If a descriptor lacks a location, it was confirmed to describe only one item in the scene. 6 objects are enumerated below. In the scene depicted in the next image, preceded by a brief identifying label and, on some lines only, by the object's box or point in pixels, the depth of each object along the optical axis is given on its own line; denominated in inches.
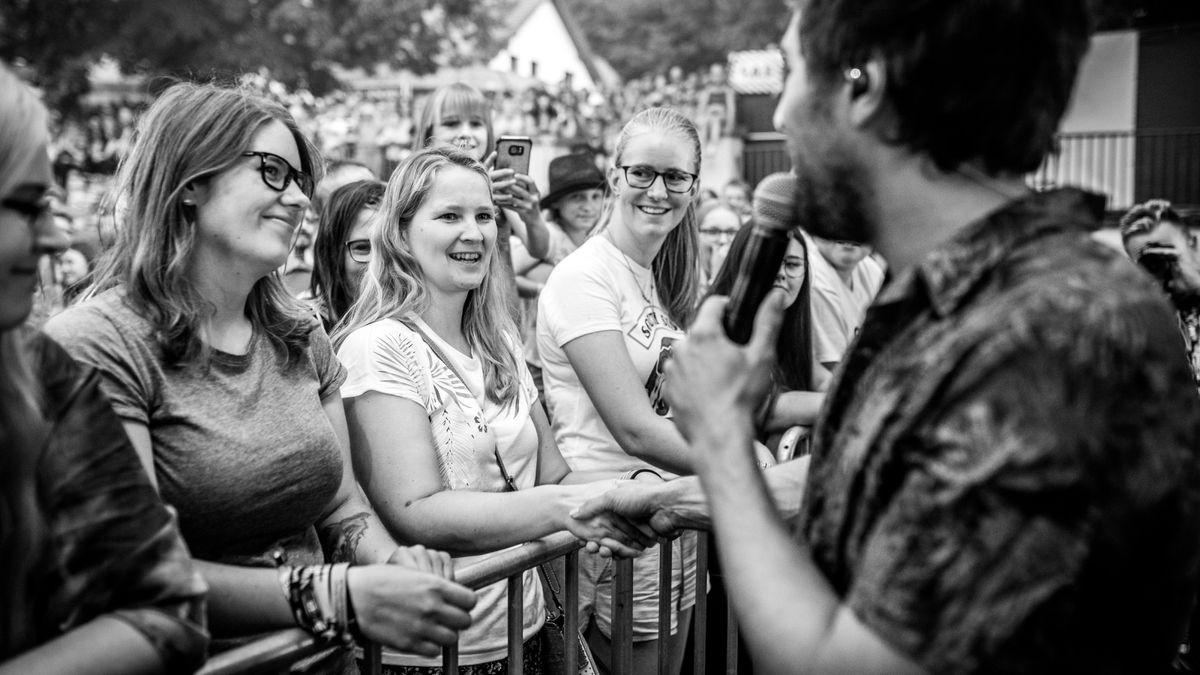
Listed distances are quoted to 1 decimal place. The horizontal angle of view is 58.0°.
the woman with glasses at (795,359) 167.5
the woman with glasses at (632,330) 135.5
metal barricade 75.0
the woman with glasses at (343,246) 165.6
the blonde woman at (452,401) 107.4
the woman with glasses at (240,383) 82.7
